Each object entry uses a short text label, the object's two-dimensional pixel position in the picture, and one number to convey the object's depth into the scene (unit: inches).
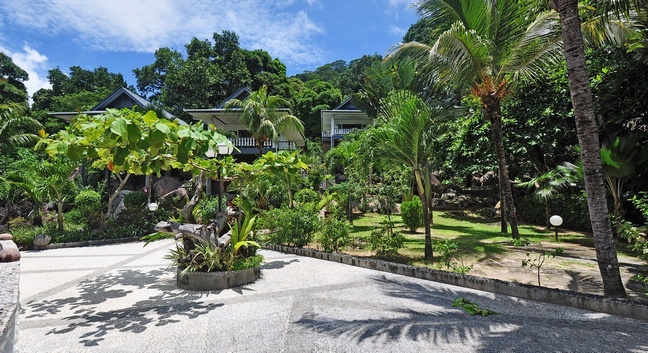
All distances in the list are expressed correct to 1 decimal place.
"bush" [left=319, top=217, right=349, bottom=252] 336.8
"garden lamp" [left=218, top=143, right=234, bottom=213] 251.0
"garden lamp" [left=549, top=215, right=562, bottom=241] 327.0
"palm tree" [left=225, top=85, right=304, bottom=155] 751.7
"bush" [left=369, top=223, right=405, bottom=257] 303.6
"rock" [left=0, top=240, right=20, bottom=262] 214.2
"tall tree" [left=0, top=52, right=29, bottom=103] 1151.8
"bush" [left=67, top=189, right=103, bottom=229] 510.9
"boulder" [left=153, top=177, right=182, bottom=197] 821.2
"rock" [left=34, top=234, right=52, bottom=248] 440.5
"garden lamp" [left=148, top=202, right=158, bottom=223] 516.5
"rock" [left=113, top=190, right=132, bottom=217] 664.4
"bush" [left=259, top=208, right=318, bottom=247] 366.6
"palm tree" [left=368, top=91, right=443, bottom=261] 271.6
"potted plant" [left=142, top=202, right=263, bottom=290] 234.1
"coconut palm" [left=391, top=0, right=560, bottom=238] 341.4
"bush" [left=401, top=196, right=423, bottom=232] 466.6
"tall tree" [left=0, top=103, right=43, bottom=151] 687.1
